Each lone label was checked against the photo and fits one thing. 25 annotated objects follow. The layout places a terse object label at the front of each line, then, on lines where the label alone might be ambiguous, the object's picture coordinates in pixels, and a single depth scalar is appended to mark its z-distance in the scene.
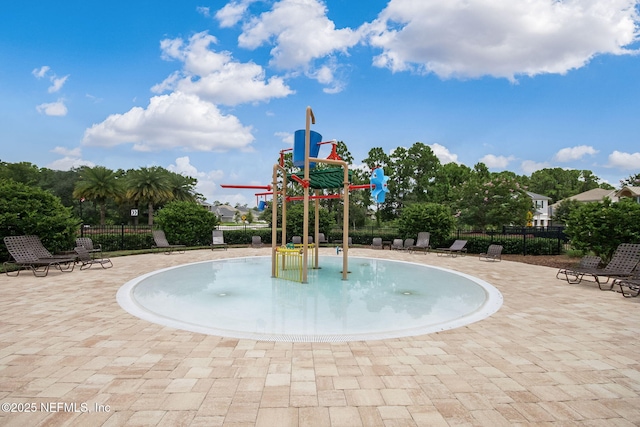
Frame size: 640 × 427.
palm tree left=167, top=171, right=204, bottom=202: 46.97
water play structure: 10.67
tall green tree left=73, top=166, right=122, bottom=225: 39.47
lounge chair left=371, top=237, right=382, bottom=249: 22.04
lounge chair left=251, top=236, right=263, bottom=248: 22.34
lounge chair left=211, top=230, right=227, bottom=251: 21.09
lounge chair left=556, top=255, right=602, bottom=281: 11.08
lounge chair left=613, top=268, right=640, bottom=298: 8.90
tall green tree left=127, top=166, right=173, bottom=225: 40.94
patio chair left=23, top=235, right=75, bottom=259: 12.38
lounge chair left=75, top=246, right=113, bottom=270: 12.58
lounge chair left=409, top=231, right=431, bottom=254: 19.78
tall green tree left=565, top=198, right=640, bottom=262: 12.66
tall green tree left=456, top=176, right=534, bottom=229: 32.50
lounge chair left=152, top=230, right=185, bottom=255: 18.30
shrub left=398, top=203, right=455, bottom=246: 21.03
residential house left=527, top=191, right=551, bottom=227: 62.91
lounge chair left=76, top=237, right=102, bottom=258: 14.61
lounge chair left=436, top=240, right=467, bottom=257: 18.05
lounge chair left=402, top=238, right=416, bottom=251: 20.35
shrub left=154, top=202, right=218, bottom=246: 21.61
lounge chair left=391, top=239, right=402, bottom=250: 20.88
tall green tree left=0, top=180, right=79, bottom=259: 13.02
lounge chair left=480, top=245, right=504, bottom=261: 16.09
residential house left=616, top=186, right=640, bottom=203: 44.25
